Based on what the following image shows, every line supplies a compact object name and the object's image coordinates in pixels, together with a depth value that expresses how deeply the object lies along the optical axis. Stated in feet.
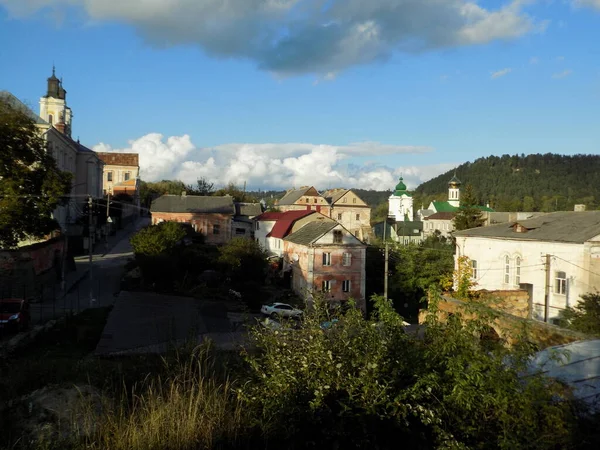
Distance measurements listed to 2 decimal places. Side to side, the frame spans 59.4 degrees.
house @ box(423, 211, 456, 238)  279.67
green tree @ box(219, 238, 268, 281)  111.75
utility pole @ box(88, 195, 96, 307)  82.28
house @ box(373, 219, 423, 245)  235.40
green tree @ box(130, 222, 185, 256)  107.14
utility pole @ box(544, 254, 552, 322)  72.97
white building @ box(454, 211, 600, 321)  76.89
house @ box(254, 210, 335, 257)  141.90
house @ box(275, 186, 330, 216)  237.25
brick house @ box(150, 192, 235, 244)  176.14
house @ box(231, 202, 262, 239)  184.85
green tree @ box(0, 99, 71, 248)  72.54
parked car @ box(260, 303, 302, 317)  89.43
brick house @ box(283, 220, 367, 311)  107.92
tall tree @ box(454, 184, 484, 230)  172.96
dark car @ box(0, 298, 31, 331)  57.62
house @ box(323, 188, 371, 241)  238.27
